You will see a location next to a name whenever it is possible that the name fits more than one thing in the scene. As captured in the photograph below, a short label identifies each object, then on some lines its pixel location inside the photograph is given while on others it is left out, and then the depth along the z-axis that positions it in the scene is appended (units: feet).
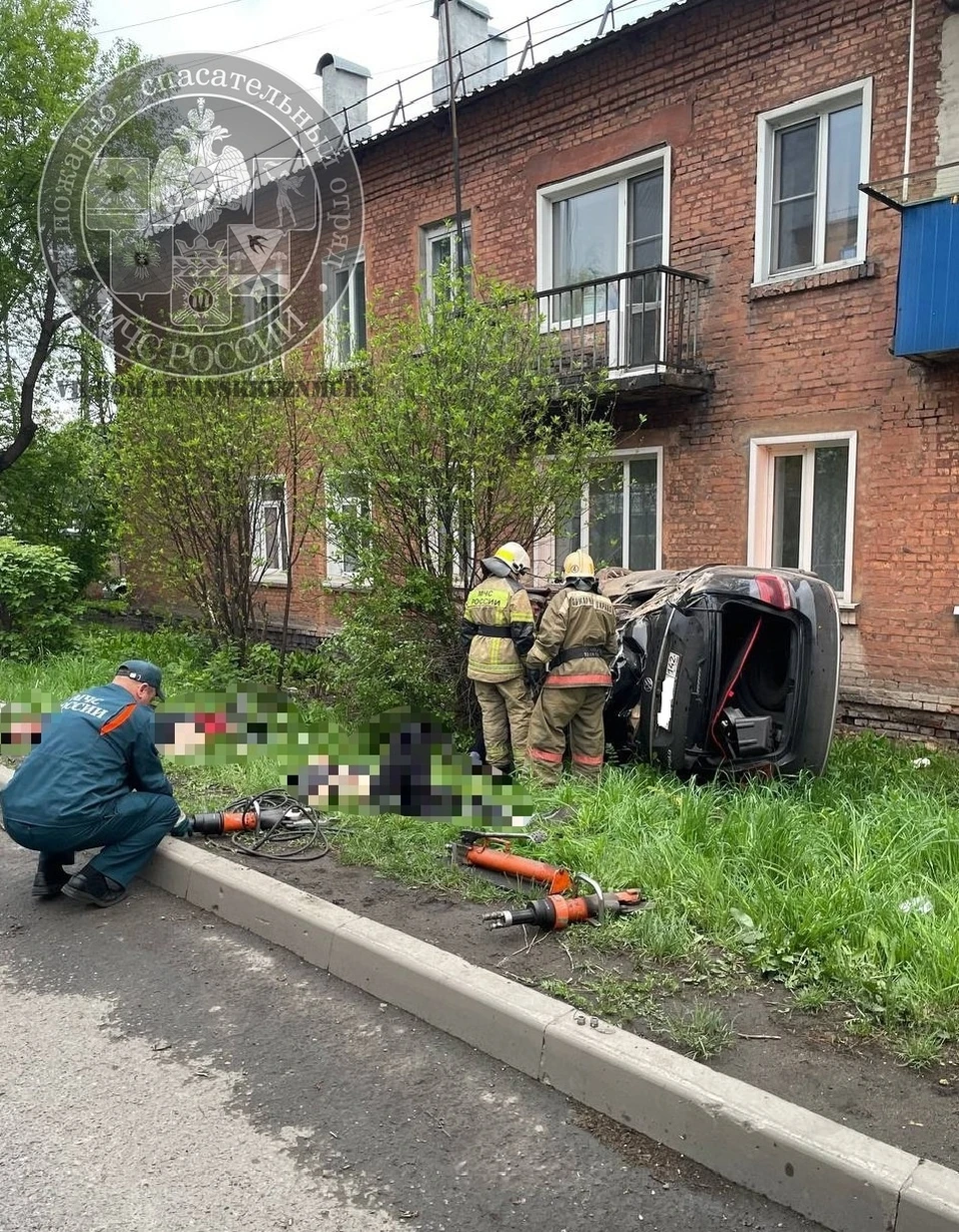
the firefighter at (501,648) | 21.17
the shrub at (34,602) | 38.42
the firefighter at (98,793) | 15.12
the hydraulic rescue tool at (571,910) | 13.04
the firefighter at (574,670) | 19.99
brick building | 26.35
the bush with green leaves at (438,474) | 22.59
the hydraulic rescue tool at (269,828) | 17.51
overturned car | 18.94
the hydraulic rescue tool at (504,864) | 14.32
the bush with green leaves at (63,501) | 48.37
